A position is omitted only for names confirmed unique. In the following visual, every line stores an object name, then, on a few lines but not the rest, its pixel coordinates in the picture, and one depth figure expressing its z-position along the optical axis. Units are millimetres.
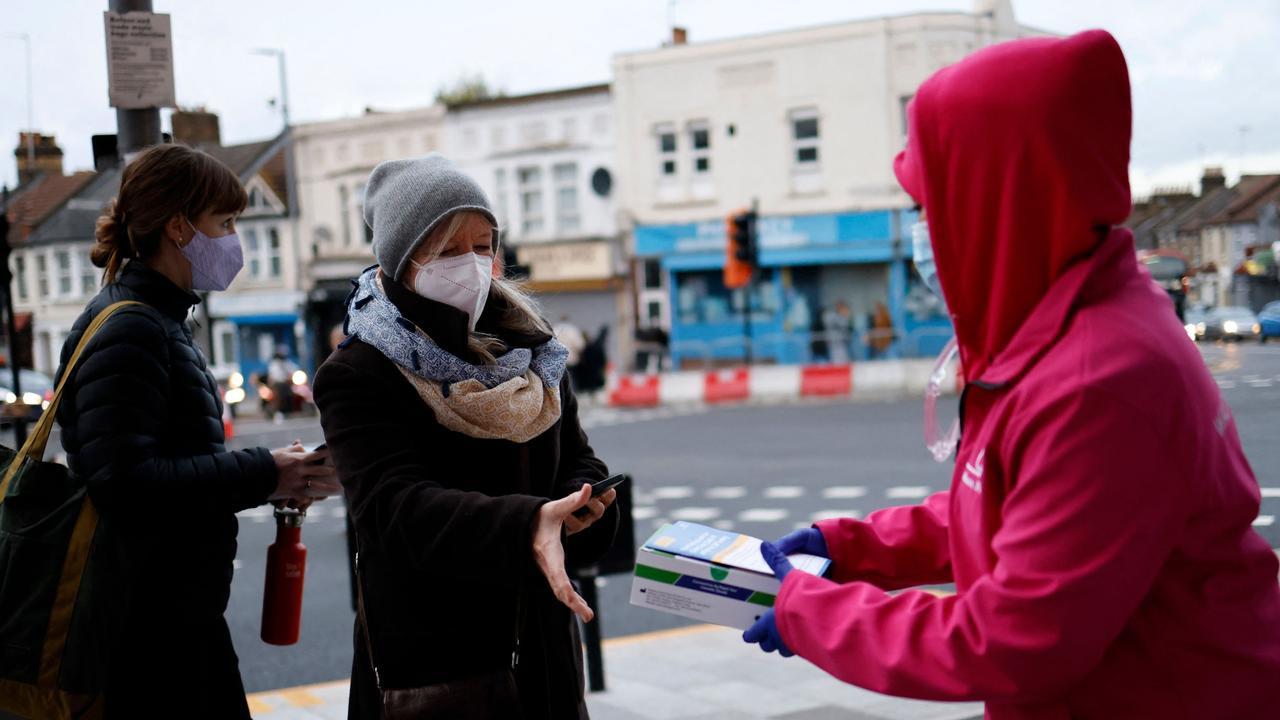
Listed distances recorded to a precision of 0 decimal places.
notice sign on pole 3674
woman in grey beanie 2035
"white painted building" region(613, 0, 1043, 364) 29328
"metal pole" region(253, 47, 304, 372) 36062
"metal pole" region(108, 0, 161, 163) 3789
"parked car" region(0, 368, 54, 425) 19441
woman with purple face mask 2445
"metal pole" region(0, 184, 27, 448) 5285
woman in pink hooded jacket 1464
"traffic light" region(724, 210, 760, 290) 24000
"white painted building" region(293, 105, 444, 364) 34219
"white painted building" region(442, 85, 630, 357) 32000
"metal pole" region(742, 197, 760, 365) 29897
